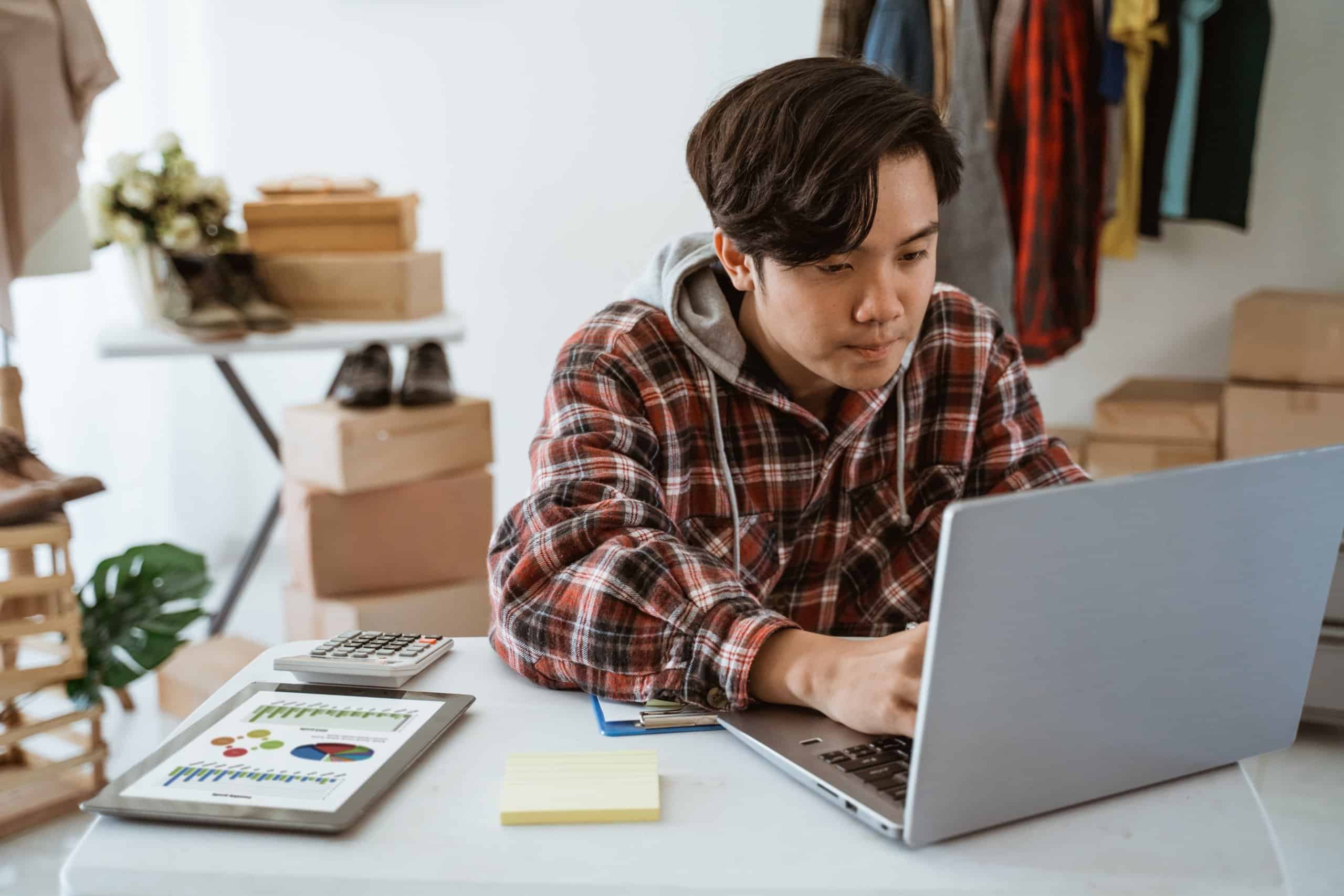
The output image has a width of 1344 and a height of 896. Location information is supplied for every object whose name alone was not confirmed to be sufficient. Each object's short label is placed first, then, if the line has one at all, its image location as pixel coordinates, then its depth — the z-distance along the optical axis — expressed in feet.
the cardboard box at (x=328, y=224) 8.78
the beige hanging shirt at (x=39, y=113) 6.97
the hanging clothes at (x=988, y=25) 8.25
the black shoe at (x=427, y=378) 8.16
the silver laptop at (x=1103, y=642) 2.10
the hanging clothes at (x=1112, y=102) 8.44
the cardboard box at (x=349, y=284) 8.63
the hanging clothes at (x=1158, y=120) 8.61
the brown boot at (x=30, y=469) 6.31
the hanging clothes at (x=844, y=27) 8.20
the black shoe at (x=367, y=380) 8.04
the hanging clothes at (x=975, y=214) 7.70
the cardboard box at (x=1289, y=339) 8.41
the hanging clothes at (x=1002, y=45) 8.07
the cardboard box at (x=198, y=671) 7.82
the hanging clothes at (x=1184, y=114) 8.46
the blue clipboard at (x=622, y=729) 2.93
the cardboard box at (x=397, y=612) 7.89
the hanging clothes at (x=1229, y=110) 8.47
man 3.08
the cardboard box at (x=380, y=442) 7.80
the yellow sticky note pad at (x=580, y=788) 2.48
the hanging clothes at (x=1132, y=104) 8.24
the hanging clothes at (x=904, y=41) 7.86
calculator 3.17
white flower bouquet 8.20
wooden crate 6.23
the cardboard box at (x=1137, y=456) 8.91
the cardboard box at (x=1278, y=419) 8.50
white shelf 7.79
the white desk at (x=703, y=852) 2.26
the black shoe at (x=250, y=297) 8.13
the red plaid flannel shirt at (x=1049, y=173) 7.99
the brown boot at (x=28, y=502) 6.12
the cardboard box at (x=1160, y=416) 8.84
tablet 2.45
